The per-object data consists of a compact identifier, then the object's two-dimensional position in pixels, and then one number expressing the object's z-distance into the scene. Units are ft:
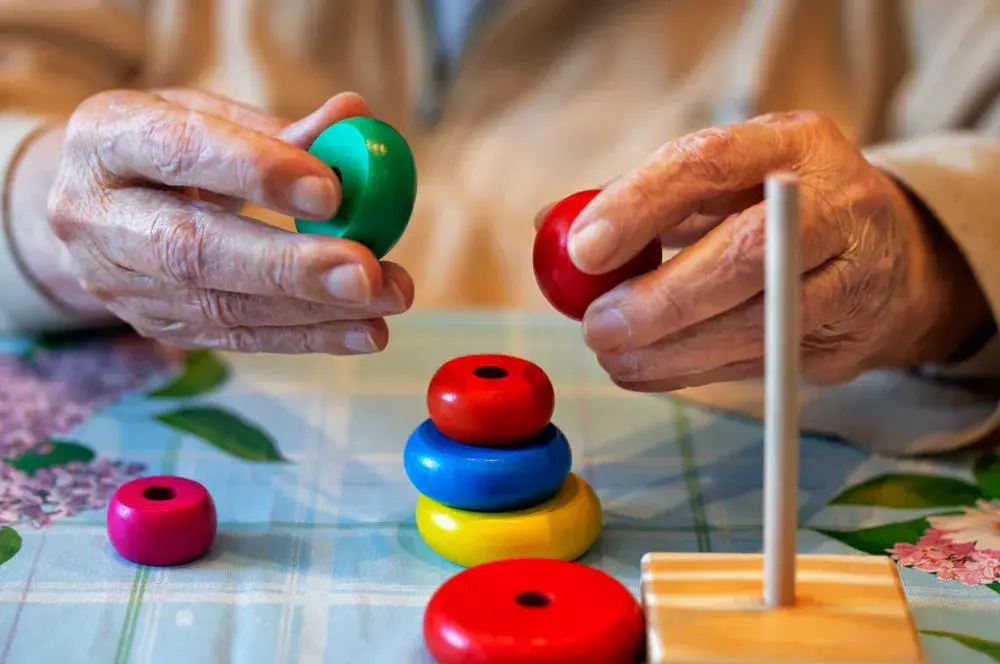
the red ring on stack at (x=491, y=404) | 2.23
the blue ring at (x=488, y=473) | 2.22
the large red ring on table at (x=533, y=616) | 1.99
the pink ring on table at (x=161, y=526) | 2.20
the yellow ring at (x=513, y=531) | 2.22
